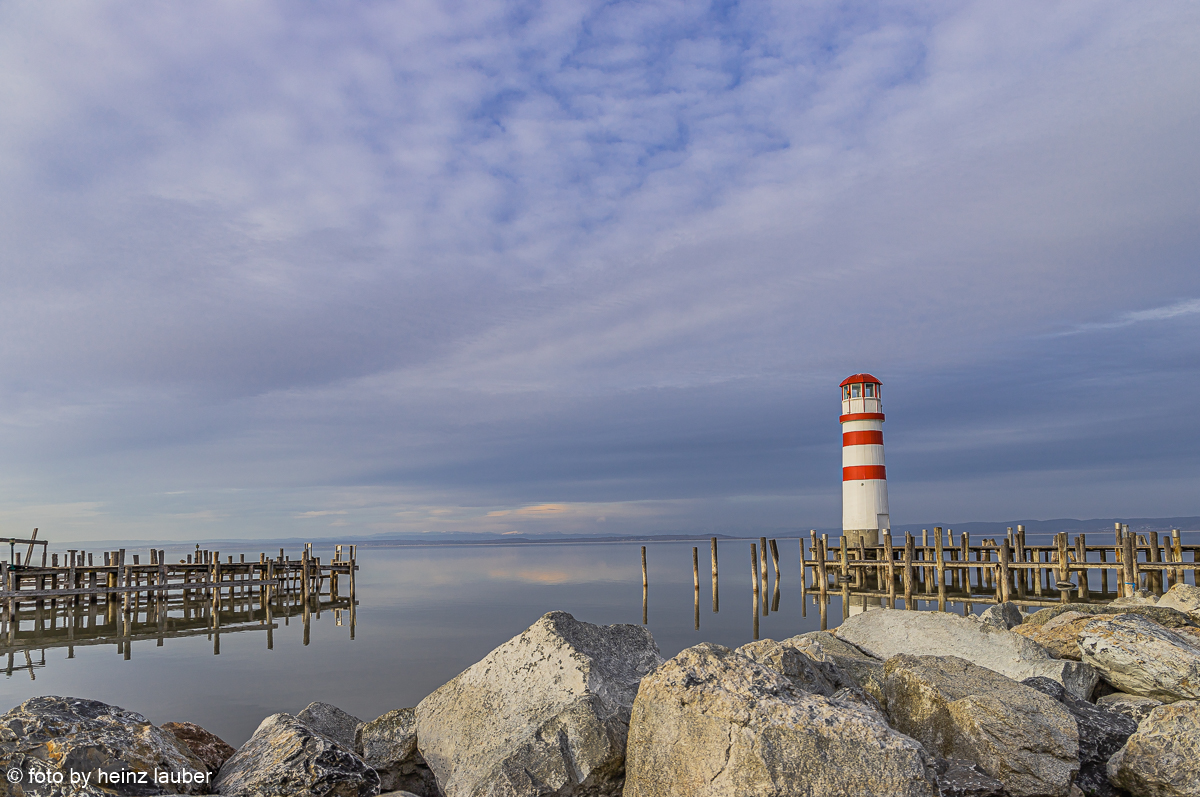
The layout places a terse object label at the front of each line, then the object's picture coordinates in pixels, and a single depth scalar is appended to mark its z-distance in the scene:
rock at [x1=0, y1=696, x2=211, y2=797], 5.84
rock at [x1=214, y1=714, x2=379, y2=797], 6.18
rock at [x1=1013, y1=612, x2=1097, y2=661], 10.97
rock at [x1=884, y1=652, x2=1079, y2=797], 5.86
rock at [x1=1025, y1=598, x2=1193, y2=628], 11.46
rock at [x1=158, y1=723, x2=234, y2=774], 7.61
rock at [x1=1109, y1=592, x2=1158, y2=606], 17.33
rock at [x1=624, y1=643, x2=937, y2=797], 4.85
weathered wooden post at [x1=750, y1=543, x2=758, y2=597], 29.54
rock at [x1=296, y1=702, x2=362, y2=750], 8.22
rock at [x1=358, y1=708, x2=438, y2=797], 7.20
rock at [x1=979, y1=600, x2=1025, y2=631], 11.97
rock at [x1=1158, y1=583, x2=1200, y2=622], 13.90
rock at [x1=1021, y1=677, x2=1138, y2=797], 6.62
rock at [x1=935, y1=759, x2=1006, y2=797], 5.56
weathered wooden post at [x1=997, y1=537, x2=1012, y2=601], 23.75
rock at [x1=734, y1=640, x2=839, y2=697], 6.73
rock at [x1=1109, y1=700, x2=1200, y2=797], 6.05
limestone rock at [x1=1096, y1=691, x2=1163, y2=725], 8.17
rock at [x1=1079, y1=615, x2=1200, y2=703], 8.31
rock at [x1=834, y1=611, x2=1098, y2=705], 9.25
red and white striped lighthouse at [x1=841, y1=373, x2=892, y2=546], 28.97
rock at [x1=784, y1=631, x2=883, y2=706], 7.65
